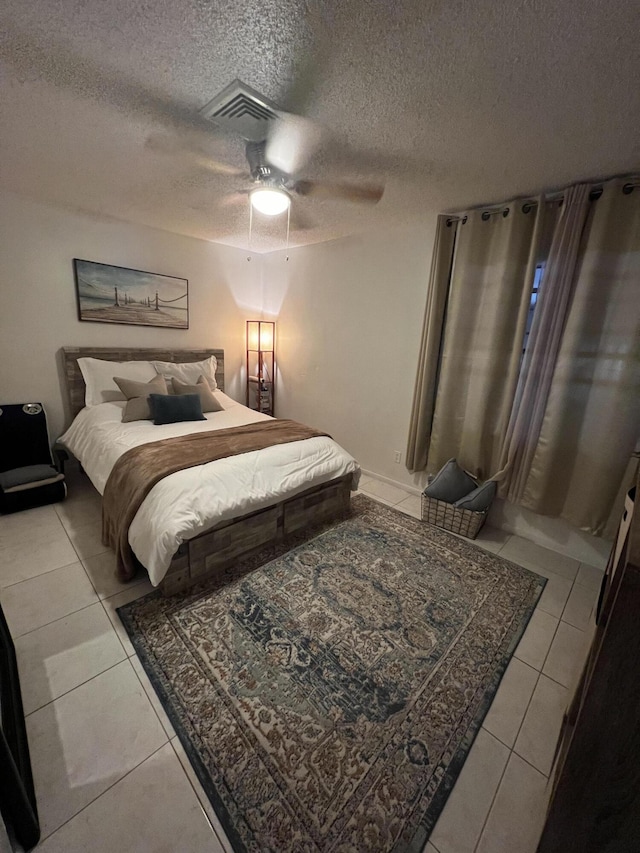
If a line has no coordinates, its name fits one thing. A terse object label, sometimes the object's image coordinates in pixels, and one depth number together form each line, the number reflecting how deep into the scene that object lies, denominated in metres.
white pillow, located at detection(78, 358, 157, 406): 3.02
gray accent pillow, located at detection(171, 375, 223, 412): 3.19
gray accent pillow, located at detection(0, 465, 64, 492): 2.46
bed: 1.75
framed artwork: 3.04
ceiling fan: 1.45
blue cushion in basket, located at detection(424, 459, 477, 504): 2.61
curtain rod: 1.84
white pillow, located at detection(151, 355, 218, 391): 3.38
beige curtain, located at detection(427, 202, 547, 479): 2.27
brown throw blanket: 1.87
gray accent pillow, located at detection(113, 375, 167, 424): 2.77
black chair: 2.49
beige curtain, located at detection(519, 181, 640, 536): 1.92
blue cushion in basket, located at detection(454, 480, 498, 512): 2.47
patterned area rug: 1.06
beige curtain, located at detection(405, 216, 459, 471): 2.61
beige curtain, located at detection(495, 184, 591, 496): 2.03
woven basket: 2.47
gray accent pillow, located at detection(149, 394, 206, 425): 2.75
